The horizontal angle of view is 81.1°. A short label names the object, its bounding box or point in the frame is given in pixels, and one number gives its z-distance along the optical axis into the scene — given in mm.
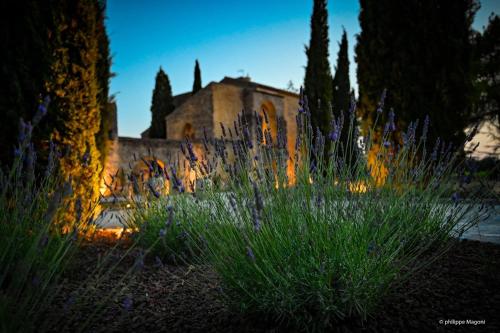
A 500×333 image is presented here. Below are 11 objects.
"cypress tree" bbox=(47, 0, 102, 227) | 3865
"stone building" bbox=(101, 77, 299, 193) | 21078
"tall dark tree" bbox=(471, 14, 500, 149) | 14383
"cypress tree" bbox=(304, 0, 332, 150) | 15719
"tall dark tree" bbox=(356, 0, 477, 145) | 7020
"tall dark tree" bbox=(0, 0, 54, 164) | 3473
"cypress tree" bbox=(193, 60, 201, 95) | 27312
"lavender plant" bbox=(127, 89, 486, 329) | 1400
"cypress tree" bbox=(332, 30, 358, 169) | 19438
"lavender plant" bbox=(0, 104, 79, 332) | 888
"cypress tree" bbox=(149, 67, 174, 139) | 25633
